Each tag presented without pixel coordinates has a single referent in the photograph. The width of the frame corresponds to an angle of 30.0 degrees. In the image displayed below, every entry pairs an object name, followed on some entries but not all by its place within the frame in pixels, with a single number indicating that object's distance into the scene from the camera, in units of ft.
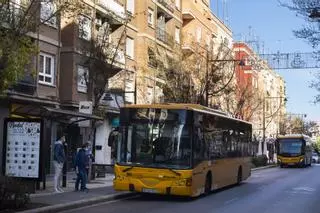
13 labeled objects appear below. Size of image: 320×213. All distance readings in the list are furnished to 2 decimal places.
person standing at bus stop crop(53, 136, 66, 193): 64.34
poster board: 57.67
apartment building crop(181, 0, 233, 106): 139.44
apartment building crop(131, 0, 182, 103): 147.84
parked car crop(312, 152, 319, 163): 293.84
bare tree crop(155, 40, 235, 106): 131.27
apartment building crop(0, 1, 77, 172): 90.63
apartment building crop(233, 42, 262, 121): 188.14
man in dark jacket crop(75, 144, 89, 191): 65.98
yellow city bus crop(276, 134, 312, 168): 188.65
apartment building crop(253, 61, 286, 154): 290.74
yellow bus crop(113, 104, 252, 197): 62.03
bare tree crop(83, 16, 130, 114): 87.81
